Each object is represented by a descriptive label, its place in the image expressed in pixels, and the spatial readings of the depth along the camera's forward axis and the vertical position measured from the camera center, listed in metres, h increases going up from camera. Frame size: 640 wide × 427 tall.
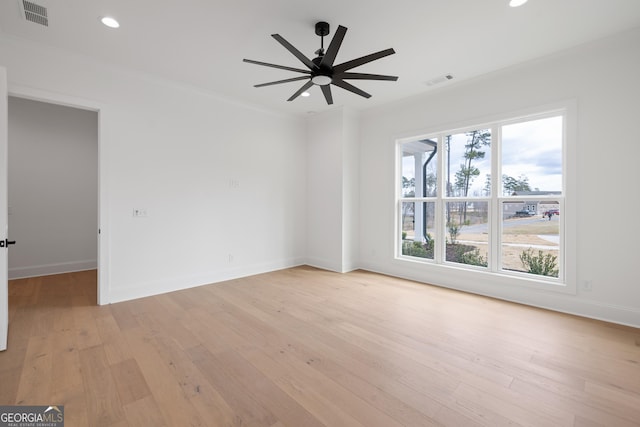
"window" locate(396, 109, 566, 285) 3.53 +0.19
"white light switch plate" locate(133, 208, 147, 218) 3.77 -0.02
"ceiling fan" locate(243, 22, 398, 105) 2.30 +1.31
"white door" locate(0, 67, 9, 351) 2.45 +0.10
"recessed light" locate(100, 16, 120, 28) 2.66 +1.80
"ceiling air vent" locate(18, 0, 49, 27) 2.47 +1.80
